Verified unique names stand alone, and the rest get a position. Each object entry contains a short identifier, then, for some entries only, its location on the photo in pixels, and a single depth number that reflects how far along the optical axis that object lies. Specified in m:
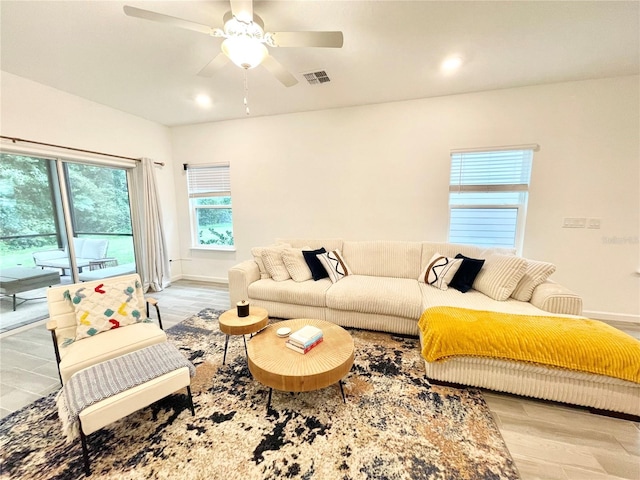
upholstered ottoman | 1.28
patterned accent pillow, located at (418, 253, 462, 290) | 2.71
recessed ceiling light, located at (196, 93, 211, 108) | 3.21
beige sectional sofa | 1.64
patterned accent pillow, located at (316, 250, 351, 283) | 3.02
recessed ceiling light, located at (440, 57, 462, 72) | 2.38
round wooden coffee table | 1.50
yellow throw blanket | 1.53
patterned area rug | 1.32
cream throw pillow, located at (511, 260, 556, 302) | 2.30
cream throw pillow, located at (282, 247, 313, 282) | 3.00
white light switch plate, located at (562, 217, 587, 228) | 2.93
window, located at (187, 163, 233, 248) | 4.41
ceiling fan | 1.51
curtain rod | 2.64
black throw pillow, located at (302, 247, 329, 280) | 3.07
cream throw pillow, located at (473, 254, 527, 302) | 2.35
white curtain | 4.00
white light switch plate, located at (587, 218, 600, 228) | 2.89
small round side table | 1.97
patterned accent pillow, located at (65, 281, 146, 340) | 1.90
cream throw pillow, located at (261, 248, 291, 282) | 3.03
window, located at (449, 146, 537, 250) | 3.11
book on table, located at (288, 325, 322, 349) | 1.72
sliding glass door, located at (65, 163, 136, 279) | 3.39
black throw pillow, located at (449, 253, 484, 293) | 2.61
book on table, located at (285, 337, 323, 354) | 1.71
